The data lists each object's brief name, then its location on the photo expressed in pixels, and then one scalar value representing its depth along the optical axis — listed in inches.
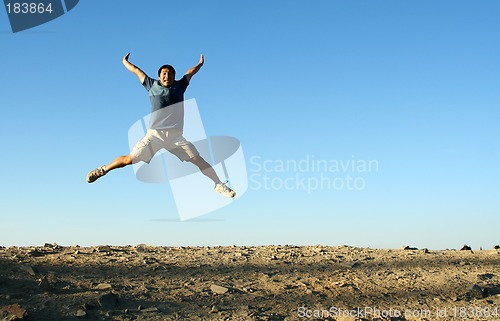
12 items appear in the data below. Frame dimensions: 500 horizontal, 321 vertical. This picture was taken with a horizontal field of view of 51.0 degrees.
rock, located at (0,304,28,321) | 280.8
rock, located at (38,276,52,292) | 322.7
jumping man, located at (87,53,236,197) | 374.0
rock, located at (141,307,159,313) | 299.7
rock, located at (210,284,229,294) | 327.3
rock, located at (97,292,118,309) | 303.0
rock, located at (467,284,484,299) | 346.9
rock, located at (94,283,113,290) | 330.2
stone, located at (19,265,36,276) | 354.6
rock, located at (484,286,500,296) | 350.3
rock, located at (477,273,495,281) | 376.5
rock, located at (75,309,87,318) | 289.7
